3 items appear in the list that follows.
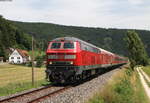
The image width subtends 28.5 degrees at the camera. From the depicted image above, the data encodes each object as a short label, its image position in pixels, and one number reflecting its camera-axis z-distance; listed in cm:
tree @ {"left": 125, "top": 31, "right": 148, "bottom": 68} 6057
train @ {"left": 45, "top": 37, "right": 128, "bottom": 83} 2141
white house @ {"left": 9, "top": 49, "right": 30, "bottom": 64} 13219
